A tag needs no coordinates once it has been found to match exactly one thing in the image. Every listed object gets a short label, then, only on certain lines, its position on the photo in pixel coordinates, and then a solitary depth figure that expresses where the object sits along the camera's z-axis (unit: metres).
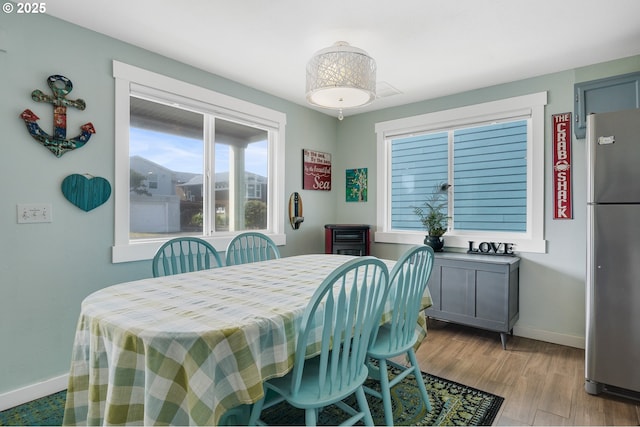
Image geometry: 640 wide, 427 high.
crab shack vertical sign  2.91
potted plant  3.48
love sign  3.20
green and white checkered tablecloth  1.04
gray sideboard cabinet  2.86
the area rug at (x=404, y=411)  1.86
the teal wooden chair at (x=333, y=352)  1.26
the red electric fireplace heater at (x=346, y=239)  3.77
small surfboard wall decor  3.84
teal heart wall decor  2.20
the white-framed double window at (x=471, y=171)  3.14
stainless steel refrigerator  2.03
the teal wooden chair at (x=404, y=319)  1.67
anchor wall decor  2.07
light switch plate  2.04
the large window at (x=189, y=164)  2.50
